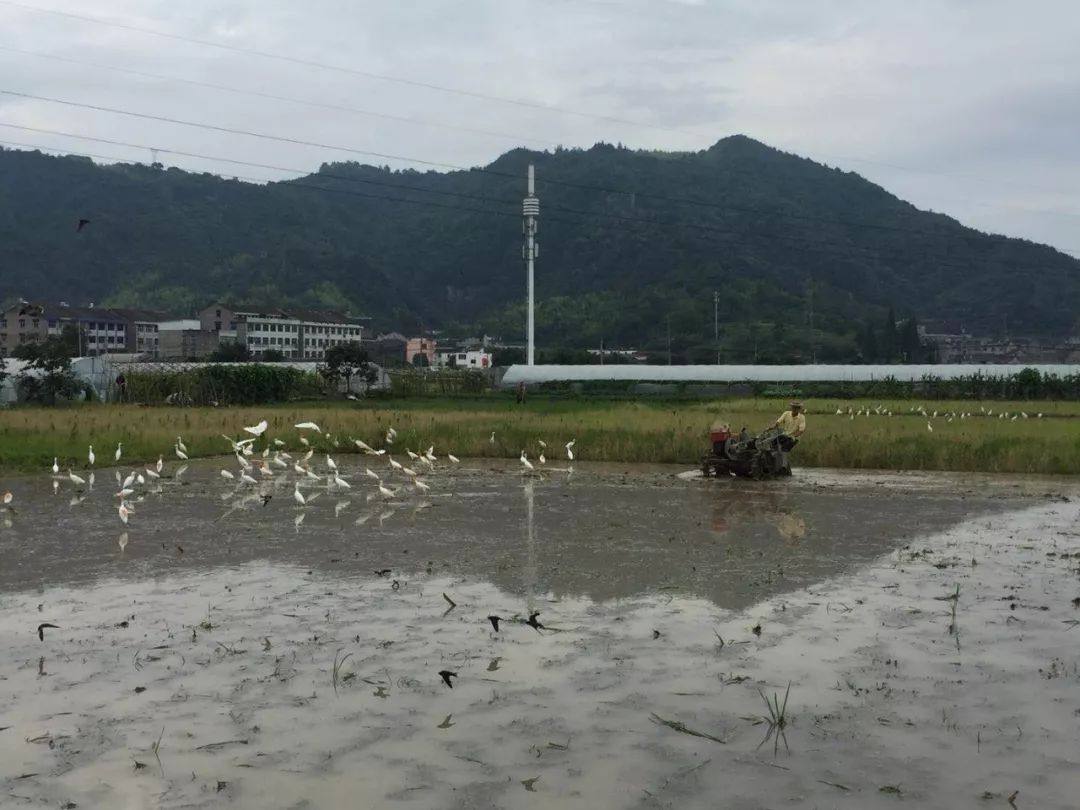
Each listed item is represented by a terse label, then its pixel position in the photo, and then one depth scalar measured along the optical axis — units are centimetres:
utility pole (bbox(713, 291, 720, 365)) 10425
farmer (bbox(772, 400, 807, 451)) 1973
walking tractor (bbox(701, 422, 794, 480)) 1966
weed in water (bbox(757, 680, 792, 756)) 627
